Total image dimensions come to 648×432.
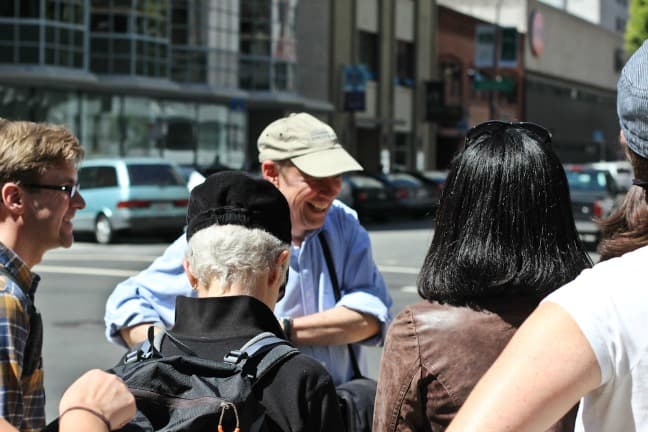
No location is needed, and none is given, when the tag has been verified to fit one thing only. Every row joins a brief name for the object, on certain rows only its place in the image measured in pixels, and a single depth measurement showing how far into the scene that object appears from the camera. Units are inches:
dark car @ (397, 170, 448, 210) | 1427.2
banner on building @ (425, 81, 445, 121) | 2095.2
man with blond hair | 109.1
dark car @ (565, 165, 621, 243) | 895.7
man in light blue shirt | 151.4
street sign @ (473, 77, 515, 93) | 1764.3
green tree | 1397.6
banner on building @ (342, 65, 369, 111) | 1812.3
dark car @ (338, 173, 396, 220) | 1248.8
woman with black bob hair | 104.7
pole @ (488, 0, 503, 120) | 2028.8
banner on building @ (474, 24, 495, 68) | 2040.6
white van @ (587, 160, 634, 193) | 982.7
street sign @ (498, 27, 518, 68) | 2023.9
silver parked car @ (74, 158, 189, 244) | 926.4
